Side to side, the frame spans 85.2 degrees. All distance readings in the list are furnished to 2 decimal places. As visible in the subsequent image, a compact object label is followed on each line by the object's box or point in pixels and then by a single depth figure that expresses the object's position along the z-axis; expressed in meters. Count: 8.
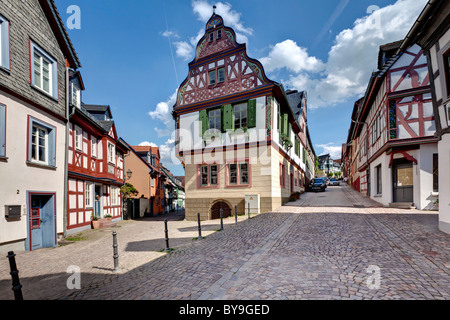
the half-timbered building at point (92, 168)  12.66
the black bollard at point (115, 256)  5.63
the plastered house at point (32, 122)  7.89
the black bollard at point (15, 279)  3.71
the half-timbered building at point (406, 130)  12.29
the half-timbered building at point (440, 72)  7.23
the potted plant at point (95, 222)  14.48
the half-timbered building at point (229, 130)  14.81
